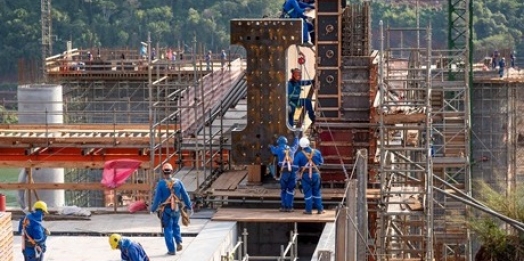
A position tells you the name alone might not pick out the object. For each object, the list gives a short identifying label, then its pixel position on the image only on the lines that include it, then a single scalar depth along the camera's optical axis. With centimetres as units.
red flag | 3399
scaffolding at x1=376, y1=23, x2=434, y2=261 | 3042
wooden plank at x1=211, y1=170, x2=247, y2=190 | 3150
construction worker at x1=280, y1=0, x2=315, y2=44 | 3356
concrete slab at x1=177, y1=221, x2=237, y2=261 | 2691
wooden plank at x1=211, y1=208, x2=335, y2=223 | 2925
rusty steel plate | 3133
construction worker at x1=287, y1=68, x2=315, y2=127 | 3231
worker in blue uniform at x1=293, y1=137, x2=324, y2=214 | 2925
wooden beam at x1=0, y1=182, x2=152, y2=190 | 3250
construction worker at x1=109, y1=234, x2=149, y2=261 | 2456
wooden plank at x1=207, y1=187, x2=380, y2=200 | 3062
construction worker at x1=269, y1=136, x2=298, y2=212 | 2947
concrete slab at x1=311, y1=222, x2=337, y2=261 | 2538
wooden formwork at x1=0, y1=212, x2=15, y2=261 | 2572
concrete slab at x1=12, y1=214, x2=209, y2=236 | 2917
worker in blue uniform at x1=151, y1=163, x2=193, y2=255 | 2697
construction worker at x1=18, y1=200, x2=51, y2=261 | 2608
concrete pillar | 4962
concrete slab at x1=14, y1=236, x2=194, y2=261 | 2705
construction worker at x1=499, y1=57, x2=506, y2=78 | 6406
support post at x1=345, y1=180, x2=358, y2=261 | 2530
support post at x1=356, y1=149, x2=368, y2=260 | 2783
